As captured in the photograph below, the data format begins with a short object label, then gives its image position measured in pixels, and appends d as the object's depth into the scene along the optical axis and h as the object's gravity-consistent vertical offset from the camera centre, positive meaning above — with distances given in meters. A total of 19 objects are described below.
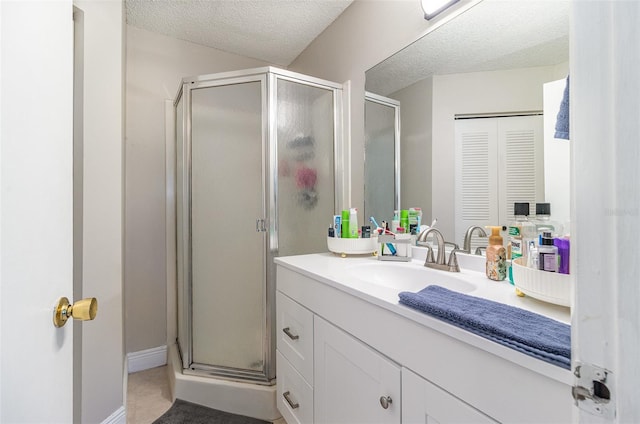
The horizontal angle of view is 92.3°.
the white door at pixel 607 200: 0.26 +0.01
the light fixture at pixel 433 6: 1.22 +0.84
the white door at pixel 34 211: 0.38 +0.01
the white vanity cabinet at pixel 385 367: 0.50 -0.34
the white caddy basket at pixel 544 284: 0.66 -0.16
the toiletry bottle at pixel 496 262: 0.96 -0.16
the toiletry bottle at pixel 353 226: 1.47 -0.06
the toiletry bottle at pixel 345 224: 1.48 -0.05
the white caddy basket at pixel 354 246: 1.43 -0.15
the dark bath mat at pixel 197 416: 1.55 -1.04
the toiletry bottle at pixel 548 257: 0.69 -0.10
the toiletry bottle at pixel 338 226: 1.50 -0.06
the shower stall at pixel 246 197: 1.70 +0.10
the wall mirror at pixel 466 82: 0.94 +0.48
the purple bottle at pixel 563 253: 0.68 -0.09
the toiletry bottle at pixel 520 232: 0.90 -0.06
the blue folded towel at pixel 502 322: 0.47 -0.20
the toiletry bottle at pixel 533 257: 0.72 -0.11
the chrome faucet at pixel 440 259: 1.10 -0.17
